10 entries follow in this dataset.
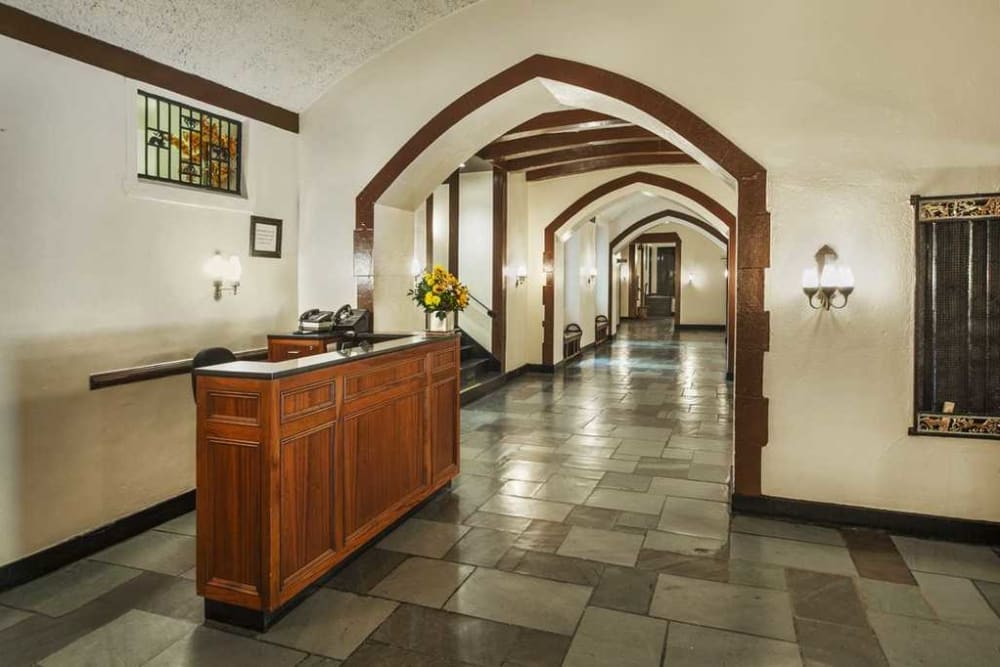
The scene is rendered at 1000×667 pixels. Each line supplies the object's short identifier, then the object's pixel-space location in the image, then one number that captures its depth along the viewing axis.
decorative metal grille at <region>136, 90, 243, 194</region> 3.97
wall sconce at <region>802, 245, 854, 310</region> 3.67
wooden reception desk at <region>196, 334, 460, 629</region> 2.58
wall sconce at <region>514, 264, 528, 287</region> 9.41
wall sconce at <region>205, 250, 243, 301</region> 4.24
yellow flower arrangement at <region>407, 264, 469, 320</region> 4.94
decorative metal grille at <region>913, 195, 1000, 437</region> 3.50
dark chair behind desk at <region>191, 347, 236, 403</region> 3.36
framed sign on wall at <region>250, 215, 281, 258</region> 4.66
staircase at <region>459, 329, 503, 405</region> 7.93
